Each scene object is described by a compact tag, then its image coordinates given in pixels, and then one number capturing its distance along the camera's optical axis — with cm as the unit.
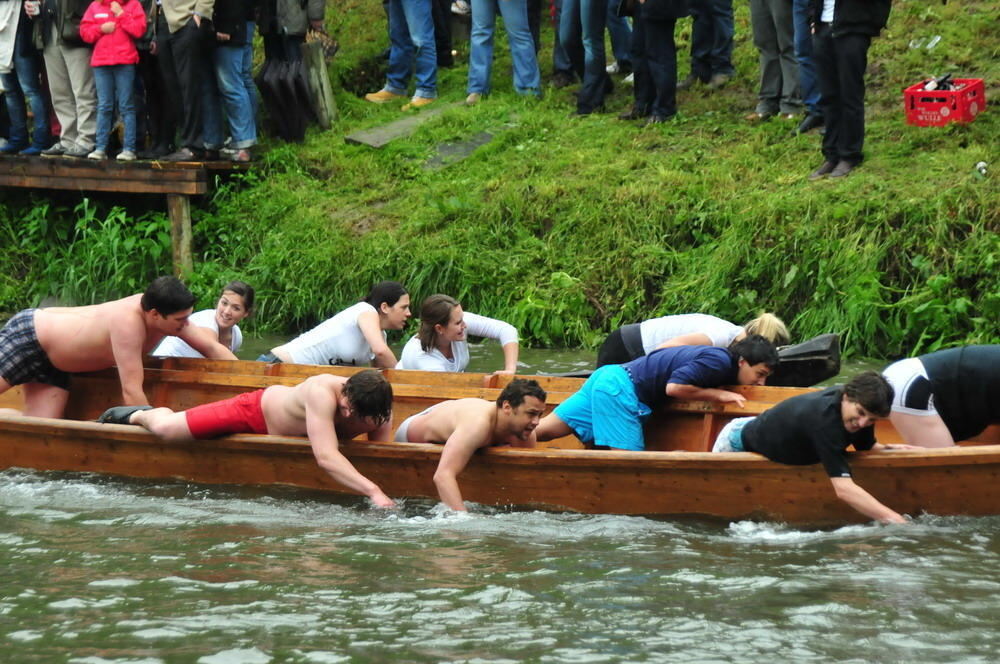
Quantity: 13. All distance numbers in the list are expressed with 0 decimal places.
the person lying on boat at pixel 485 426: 1593
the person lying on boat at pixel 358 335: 1977
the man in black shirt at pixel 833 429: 1417
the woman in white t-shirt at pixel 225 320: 1986
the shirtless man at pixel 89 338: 1814
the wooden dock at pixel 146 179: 2944
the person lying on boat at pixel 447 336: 1902
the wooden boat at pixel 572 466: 1502
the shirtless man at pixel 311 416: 1616
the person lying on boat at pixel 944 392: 1491
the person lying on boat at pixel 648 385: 1675
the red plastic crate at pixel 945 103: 2531
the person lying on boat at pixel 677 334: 1737
